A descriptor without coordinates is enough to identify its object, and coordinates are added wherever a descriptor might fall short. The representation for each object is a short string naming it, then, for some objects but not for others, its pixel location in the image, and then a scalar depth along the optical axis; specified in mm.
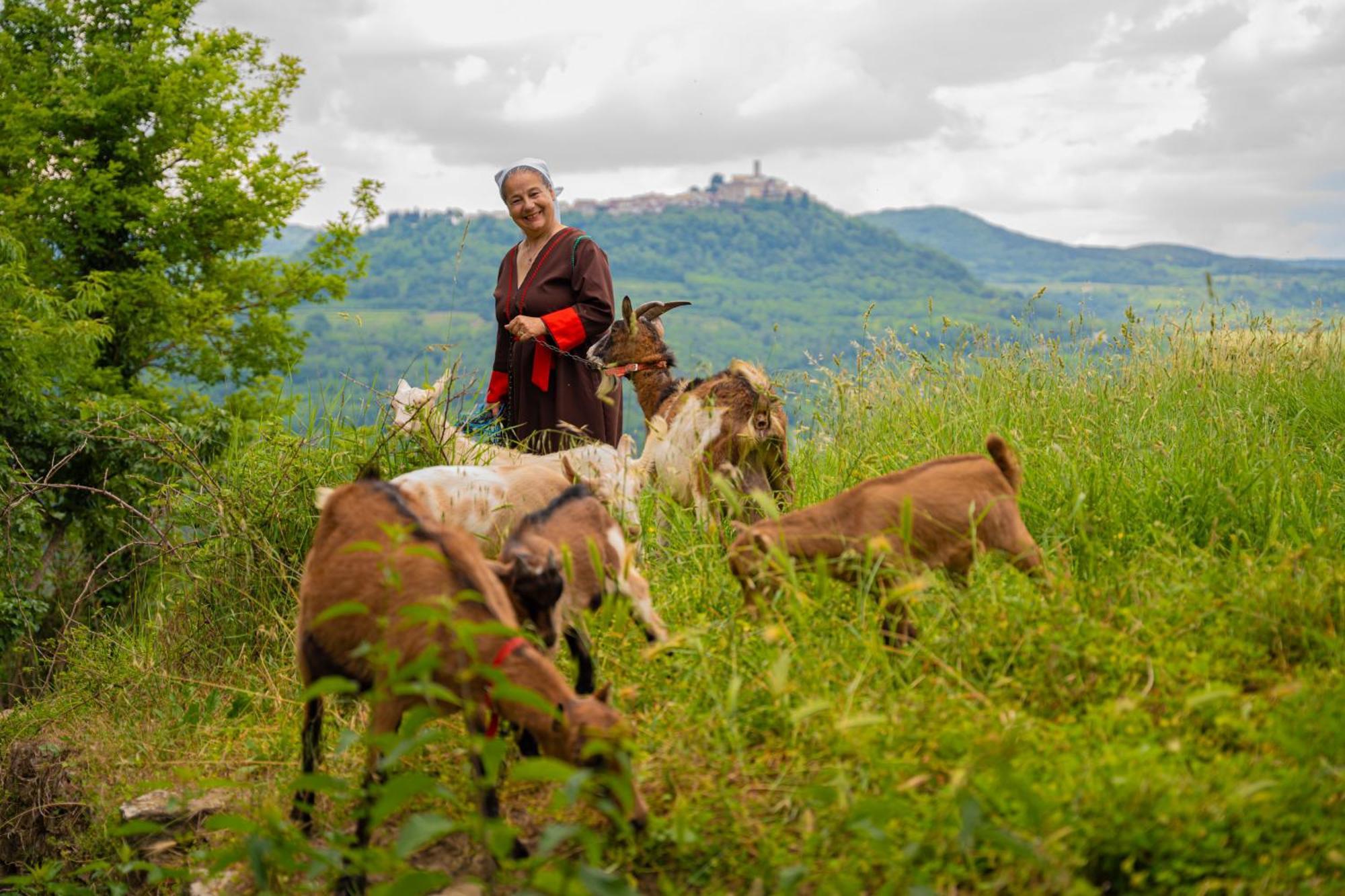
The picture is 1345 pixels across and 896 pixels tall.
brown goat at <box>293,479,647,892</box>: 2984
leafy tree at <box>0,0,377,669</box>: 19859
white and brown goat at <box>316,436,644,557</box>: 4523
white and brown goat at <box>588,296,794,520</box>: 5301
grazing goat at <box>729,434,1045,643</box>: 3791
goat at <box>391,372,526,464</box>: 5629
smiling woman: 6383
